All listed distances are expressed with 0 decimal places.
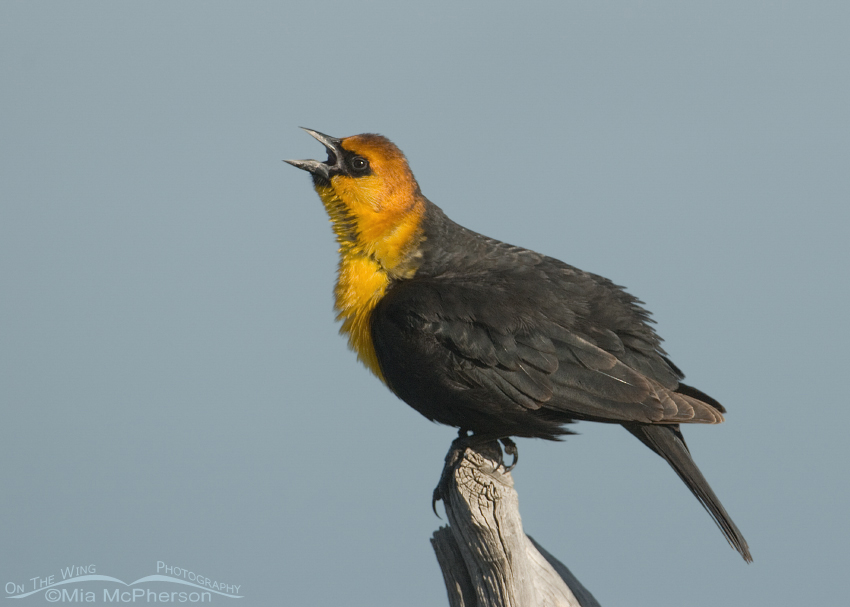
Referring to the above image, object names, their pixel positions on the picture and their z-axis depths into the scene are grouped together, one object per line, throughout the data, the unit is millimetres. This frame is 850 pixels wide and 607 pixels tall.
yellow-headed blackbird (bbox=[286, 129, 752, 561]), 9922
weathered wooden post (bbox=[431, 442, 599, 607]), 9242
